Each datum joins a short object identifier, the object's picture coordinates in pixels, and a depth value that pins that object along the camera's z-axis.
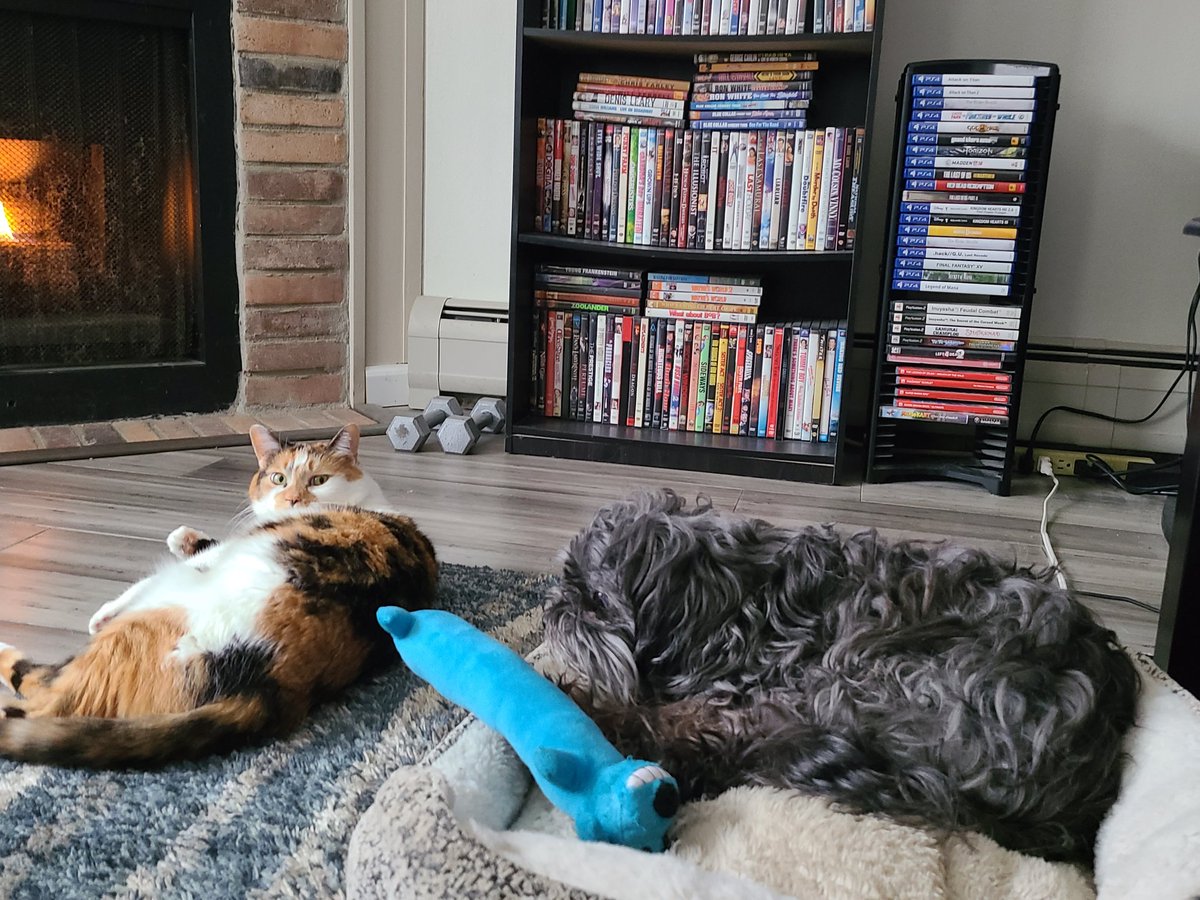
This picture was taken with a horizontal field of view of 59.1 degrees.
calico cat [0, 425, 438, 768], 1.00
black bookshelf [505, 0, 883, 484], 2.33
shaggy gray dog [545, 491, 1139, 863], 0.92
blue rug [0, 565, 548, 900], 0.90
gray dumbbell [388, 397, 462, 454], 2.45
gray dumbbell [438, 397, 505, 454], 2.46
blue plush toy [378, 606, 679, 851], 0.85
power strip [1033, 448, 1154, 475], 2.52
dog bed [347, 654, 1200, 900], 0.78
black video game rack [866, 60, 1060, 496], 2.20
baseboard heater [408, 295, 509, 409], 2.78
